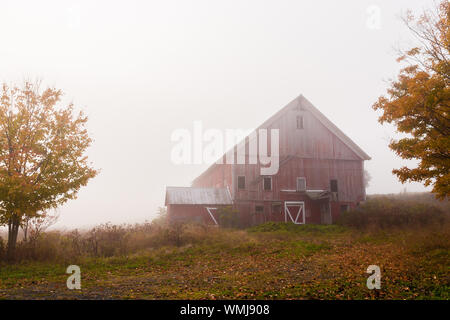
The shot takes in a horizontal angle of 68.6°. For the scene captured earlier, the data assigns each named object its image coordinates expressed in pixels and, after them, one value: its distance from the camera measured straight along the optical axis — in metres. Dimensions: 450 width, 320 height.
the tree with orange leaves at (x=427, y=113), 11.14
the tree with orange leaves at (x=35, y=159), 12.46
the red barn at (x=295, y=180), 27.77
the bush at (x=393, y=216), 21.61
